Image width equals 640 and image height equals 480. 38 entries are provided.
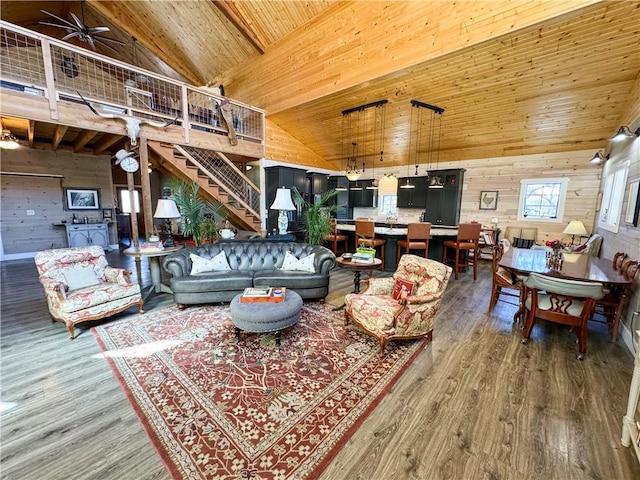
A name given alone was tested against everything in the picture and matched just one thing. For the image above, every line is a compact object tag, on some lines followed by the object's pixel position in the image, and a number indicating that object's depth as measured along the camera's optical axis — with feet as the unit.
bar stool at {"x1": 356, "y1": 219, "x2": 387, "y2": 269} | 17.51
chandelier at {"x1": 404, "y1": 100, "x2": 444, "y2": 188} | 17.79
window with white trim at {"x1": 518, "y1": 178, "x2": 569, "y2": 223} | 19.95
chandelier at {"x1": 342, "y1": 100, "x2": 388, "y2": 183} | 19.75
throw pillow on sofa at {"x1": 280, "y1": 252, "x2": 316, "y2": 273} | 13.00
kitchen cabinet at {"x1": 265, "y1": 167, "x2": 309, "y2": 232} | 22.79
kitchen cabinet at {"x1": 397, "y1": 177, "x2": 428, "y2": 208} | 25.34
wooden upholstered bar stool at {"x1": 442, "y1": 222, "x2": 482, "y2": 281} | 16.40
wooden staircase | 17.72
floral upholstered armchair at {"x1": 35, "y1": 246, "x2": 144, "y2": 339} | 9.45
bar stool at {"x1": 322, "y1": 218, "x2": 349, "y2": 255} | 20.02
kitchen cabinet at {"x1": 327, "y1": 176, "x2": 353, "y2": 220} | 30.22
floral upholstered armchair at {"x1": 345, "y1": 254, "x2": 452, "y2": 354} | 8.42
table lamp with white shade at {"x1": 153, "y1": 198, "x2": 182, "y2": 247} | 13.76
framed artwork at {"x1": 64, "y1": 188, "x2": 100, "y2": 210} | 23.45
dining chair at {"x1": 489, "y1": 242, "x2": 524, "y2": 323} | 11.06
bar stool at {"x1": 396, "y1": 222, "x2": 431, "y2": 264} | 16.44
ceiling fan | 15.48
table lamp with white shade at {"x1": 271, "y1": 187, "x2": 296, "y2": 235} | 15.01
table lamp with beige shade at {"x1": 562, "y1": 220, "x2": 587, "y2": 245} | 16.81
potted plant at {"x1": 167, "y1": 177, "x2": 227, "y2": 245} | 14.94
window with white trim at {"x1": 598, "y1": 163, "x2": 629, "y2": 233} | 12.42
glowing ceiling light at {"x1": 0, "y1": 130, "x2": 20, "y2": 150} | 14.79
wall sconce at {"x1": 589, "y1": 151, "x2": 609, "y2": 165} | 16.38
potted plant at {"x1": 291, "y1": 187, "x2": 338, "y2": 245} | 16.40
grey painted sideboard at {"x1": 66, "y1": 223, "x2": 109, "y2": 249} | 22.70
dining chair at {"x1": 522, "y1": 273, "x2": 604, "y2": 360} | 7.82
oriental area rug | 5.06
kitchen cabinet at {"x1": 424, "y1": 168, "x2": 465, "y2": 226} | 23.31
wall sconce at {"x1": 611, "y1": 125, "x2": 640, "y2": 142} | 10.85
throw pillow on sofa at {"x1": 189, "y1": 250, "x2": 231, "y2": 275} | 12.45
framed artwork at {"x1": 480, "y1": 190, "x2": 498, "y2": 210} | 22.50
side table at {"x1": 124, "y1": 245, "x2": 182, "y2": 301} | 13.31
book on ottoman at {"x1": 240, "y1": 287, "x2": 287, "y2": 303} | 9.07
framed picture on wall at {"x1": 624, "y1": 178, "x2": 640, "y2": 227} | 10.11
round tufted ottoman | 8.28
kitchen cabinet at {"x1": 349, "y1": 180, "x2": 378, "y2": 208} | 29.30
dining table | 8.69
